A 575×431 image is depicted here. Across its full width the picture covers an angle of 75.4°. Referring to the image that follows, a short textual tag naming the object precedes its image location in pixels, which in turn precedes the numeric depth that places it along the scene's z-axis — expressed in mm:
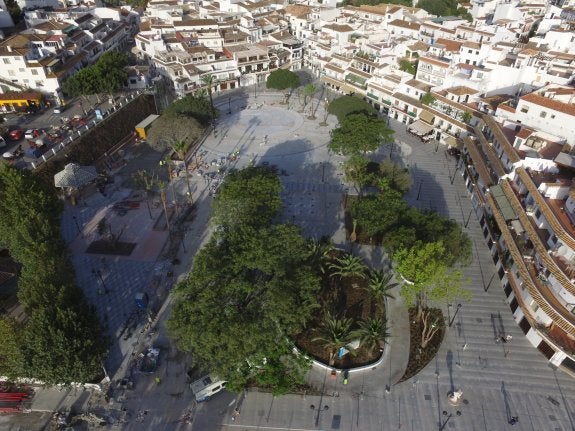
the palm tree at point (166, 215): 46406
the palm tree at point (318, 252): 36188
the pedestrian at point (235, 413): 28500
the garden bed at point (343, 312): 31900
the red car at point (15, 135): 58906
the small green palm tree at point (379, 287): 34594
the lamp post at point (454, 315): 35431
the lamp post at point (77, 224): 46556
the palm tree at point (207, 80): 74425
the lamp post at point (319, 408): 28844
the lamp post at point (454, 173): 56025
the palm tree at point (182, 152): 50922
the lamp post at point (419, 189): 52662
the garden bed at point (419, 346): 31614
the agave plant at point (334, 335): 30344
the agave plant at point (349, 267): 36281
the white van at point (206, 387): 28969
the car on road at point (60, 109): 67438
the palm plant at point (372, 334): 30844
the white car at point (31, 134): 59281
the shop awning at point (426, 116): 64750
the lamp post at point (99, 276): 39019
